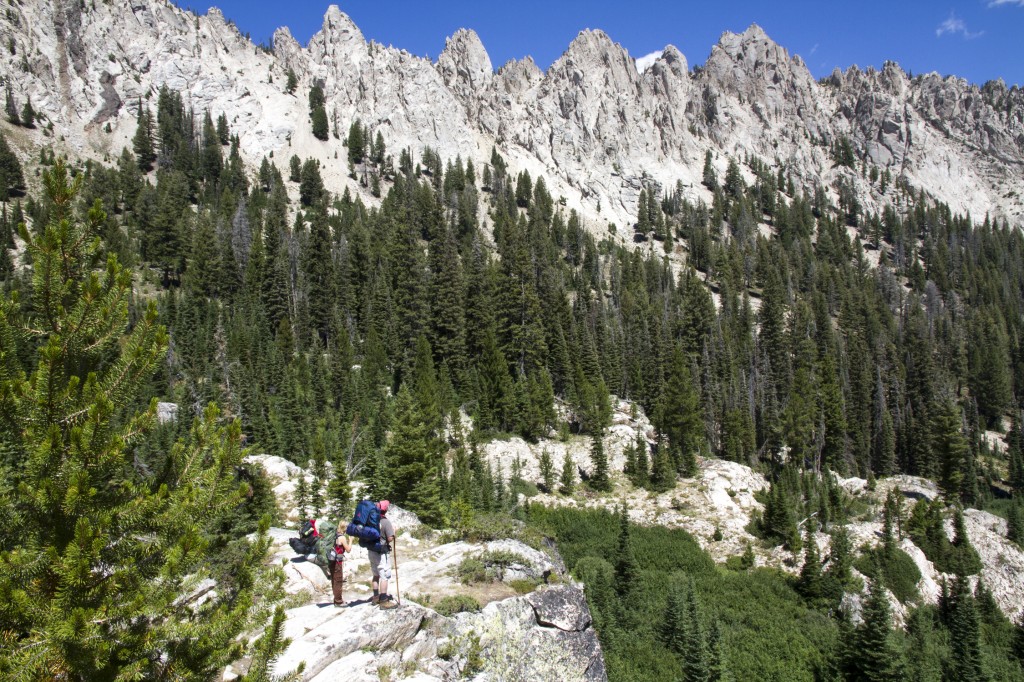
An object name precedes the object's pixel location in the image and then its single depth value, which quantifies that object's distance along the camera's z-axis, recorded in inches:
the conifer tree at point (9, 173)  3297.2
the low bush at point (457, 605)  443.5
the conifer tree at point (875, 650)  907.4
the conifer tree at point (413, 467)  1047.6
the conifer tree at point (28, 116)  3912.4
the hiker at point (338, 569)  420.5
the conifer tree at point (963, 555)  1473.9
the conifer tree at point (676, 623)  993.6
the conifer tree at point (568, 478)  1802.4
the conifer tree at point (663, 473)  1828.2
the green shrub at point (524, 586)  504.4
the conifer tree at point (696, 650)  877.8
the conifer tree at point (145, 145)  4040.4
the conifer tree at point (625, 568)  1201.4
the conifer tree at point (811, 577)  1246.9
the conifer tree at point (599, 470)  1813.5
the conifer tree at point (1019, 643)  1222.9
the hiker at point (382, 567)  402.0
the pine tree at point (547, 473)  1780.3
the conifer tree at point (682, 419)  2130.9
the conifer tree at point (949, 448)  2194.9
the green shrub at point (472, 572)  515.5
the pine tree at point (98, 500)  193.0
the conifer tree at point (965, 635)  1026.7
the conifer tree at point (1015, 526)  1731.1
